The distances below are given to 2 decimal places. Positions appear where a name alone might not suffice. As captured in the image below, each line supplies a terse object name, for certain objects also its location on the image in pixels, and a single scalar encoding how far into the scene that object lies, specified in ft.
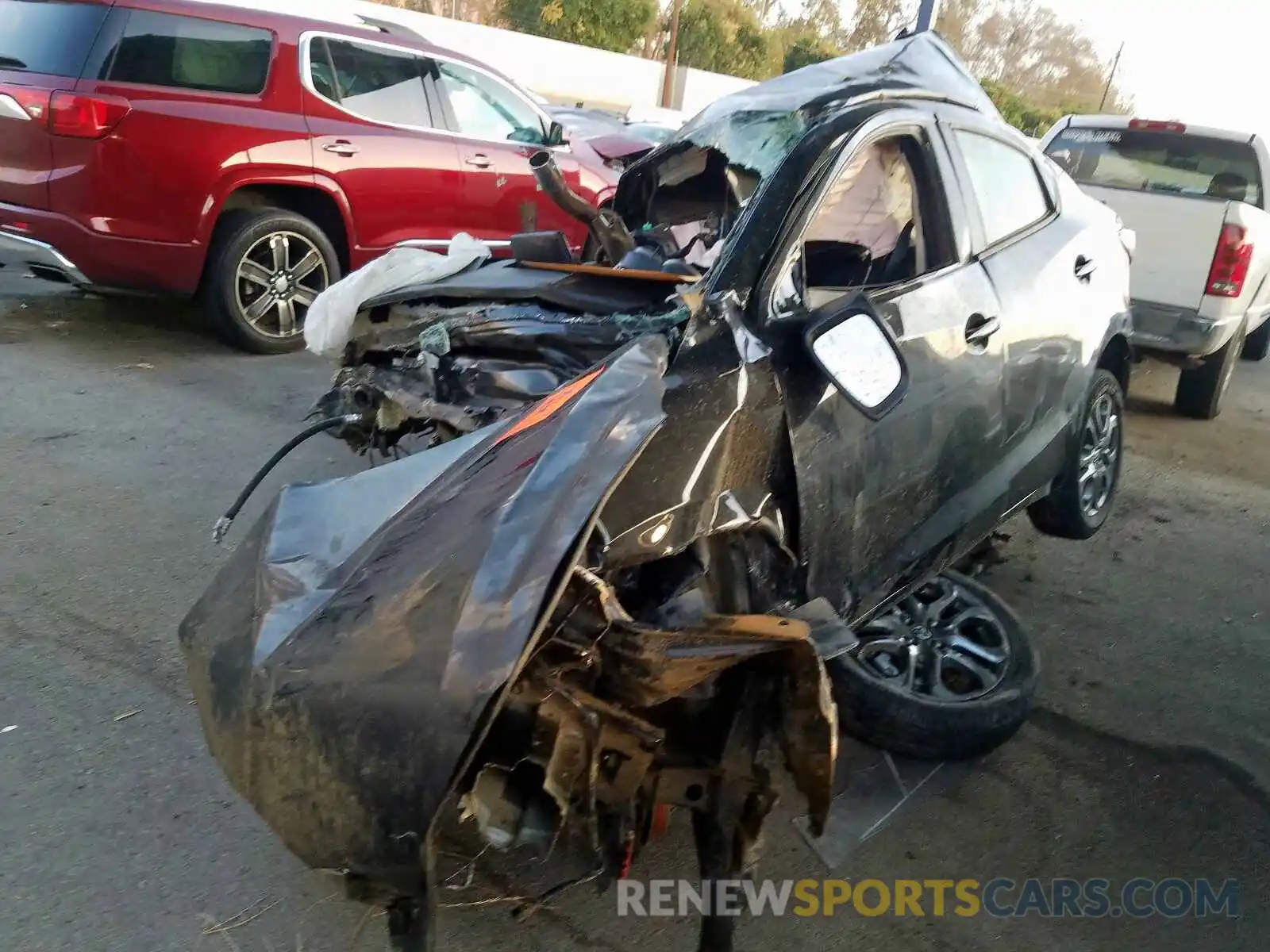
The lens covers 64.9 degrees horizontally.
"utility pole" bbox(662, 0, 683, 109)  88.69
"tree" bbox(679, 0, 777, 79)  96.78
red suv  18.38
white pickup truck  21.36
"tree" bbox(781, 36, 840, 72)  97.76
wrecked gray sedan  6.00
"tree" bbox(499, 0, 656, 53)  89.66
